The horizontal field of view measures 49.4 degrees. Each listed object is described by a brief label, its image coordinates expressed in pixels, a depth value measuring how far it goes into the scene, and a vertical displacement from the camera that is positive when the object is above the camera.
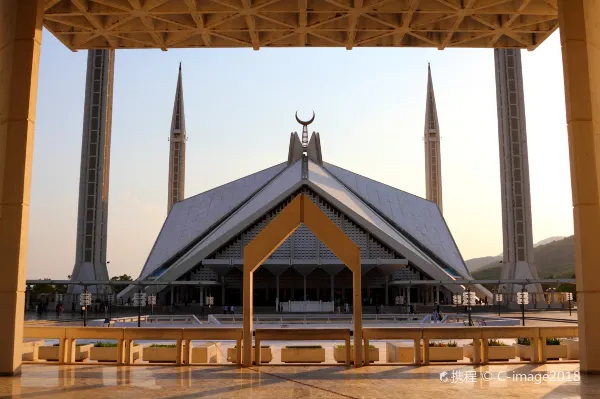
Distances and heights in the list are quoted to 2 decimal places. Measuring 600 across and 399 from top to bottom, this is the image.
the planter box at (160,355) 11.17 -0.99
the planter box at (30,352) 11.20 -0.93
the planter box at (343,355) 11.34 -1.02
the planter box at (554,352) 11.05 -0.96
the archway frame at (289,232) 10.48 +0.88
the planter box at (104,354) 11.27 -0.98
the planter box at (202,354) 11.18 -0.99
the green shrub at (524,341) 11.88 -0.84
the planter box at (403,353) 11.42 -1.01
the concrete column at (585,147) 8.93 +2.07
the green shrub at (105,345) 11.43 -0.84
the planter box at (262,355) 11.27 -1.02
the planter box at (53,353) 11.27 -0.96
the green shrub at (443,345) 11.21 -0.86
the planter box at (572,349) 10.92 -0.90
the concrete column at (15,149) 8.90 +2.07
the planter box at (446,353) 11.00 -0.97
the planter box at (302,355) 11.06 -0.99
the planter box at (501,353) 11.06 -0.97
